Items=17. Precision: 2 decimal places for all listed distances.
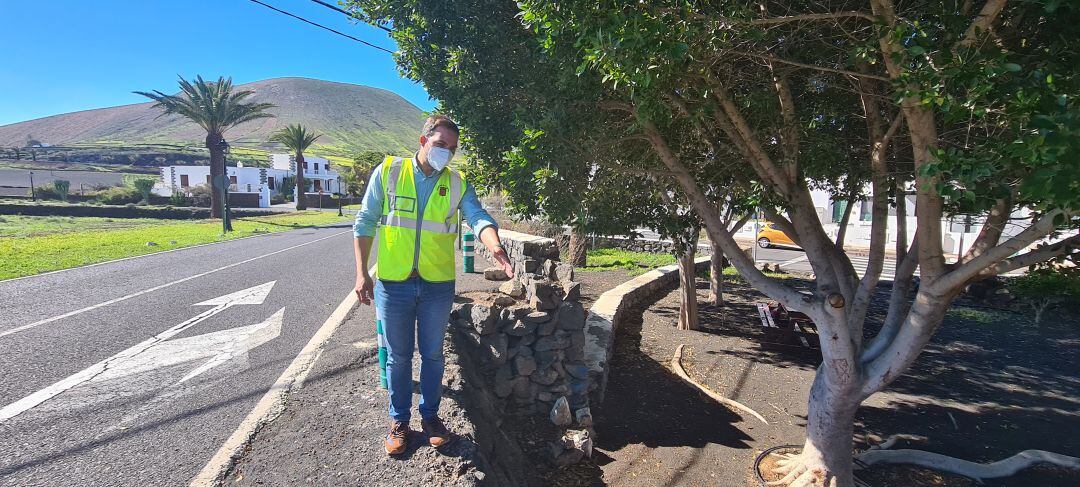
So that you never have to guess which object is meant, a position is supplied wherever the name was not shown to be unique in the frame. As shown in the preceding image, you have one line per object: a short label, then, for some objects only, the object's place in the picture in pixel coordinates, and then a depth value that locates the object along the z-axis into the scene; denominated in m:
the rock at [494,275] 8.04
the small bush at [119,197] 40.84
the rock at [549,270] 6.34
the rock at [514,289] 6.20
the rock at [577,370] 5.48
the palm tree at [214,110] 31.52
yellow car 23.94
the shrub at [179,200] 40.03
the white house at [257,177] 56.41
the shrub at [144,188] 41.01
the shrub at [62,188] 42.43
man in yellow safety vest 3.05
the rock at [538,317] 5.27
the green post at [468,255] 9.42
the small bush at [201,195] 42.05
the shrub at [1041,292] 10.55
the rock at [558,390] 5.33
